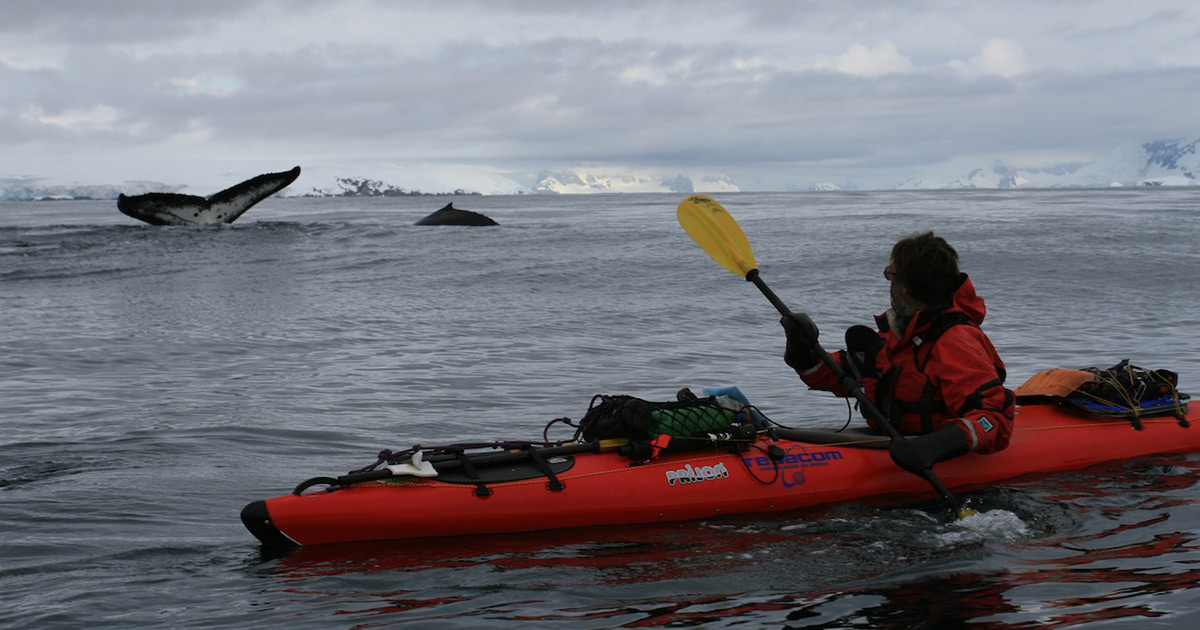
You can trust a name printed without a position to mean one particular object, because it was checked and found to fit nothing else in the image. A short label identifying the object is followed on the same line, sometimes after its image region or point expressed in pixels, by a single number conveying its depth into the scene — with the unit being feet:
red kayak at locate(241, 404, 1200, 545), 17.12
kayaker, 17.90
